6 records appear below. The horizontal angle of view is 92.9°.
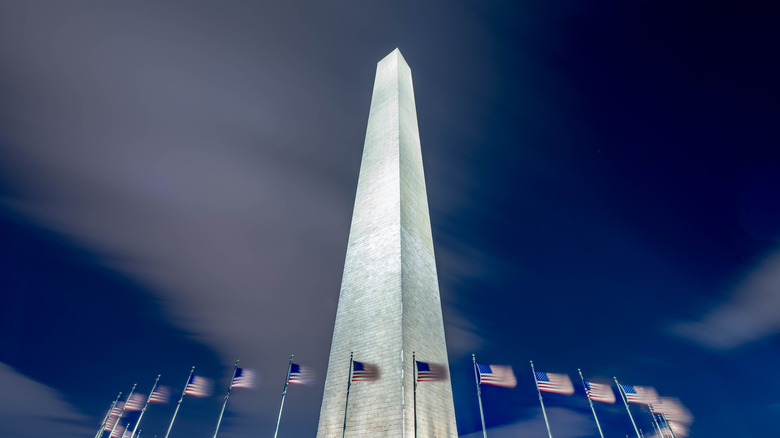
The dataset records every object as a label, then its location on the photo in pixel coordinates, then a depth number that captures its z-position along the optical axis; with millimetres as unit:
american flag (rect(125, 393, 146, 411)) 24062
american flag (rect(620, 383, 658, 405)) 19875
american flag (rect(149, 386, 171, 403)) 22188
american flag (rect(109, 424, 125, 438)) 36681
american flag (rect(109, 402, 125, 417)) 29869
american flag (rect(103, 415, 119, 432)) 30800
